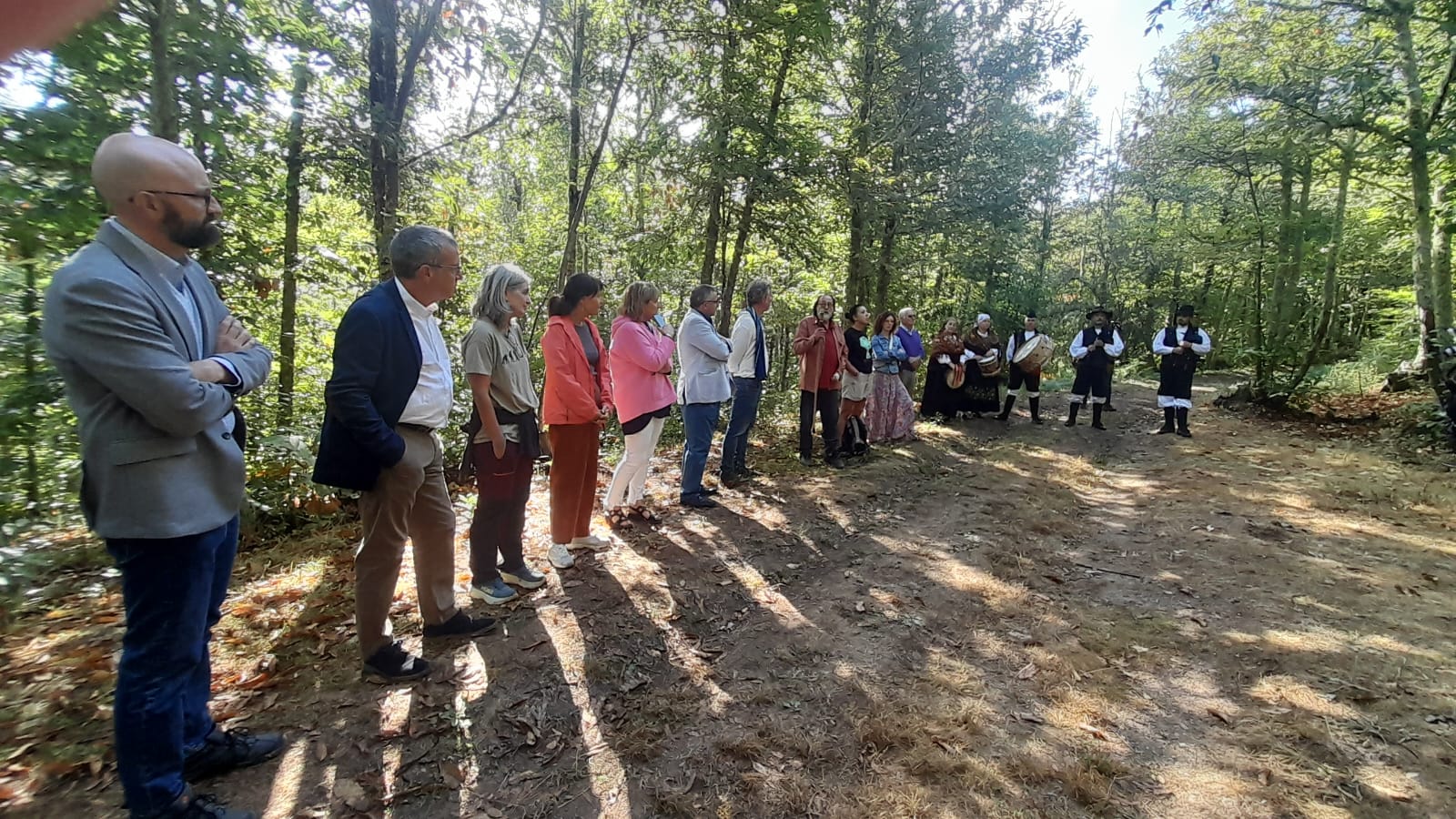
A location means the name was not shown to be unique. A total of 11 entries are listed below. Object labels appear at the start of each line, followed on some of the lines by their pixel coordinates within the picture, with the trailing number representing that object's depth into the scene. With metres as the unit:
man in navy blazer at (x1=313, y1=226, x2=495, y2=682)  2.72
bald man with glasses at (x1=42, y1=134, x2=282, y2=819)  1.86
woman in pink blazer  5.08
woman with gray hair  3.65
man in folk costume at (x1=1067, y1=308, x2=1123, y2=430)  10.16
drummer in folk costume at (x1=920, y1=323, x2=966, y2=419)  10.65
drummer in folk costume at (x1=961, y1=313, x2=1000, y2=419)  10.66
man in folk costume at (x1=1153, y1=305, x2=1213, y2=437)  9.57
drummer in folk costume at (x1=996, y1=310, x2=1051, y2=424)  10.79
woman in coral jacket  4.30
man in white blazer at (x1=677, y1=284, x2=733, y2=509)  5.84
